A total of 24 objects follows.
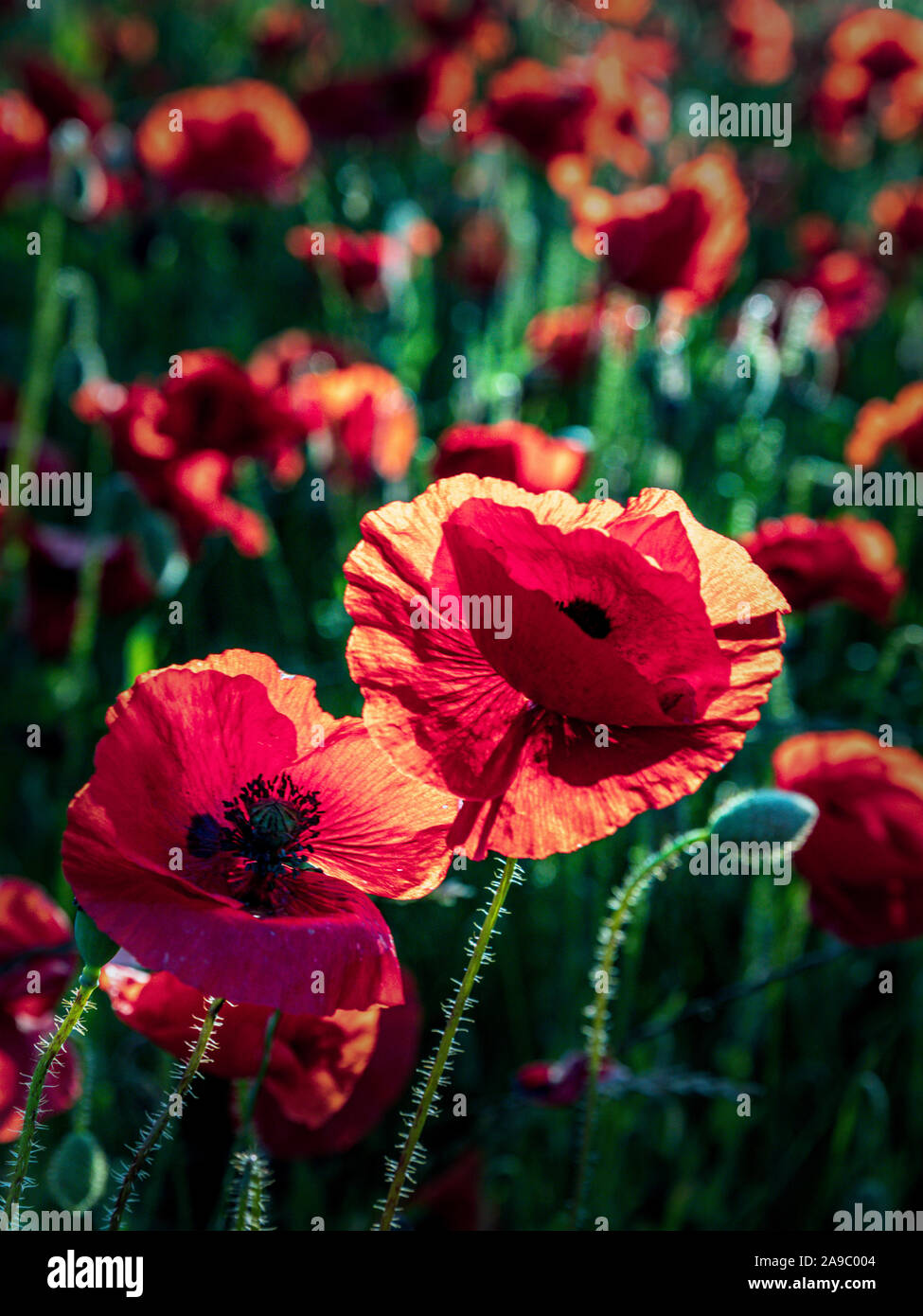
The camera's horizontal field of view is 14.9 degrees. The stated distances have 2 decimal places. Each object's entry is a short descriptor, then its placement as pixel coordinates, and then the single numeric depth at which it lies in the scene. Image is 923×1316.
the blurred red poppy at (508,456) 0.66
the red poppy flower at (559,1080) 0.58
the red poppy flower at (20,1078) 0.55
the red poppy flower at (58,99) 1.72
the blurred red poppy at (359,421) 0.73
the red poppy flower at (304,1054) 0.53
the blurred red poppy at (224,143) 1.67
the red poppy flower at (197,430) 0.73
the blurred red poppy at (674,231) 0.81
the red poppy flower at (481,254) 1.67
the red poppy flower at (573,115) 1.58
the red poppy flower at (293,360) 0.86
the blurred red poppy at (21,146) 1.62
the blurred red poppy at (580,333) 0.90
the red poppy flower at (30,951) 0.56
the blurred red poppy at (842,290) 1.07
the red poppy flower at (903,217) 1.86
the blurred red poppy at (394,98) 1.92
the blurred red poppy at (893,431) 0.82
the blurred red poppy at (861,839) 0.62
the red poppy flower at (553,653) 0.49
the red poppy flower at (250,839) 0.48
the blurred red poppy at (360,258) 0.94
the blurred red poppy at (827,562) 0.64
